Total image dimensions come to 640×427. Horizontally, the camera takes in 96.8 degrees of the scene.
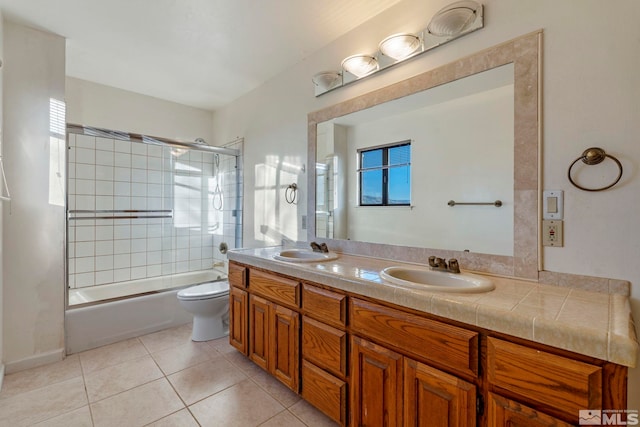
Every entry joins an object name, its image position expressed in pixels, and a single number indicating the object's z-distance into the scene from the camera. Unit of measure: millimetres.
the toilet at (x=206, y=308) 2467
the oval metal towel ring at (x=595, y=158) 1129
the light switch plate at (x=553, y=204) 1246
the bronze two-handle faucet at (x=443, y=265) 1442
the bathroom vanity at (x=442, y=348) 805
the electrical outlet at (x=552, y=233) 1251
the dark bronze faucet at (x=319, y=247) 2150
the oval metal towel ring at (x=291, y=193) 2582
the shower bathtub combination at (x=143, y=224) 2643
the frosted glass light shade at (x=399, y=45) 1695
